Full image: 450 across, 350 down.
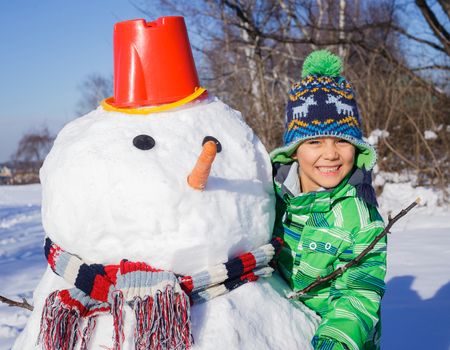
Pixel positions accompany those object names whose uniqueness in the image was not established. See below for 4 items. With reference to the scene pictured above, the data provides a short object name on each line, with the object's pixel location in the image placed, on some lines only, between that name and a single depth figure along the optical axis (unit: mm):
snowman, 1267
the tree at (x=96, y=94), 20486
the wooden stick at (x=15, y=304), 1629
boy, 1633
